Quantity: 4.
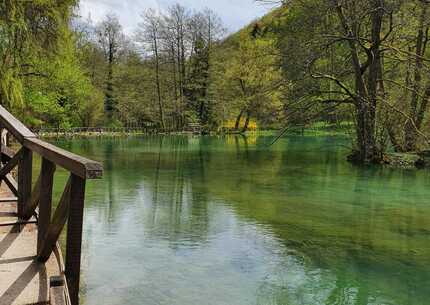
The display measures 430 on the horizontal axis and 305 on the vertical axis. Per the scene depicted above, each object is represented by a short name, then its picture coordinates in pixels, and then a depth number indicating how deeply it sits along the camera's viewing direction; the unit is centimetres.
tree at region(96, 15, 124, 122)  4857
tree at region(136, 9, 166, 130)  4703
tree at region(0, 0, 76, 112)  1529
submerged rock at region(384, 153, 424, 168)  1816
